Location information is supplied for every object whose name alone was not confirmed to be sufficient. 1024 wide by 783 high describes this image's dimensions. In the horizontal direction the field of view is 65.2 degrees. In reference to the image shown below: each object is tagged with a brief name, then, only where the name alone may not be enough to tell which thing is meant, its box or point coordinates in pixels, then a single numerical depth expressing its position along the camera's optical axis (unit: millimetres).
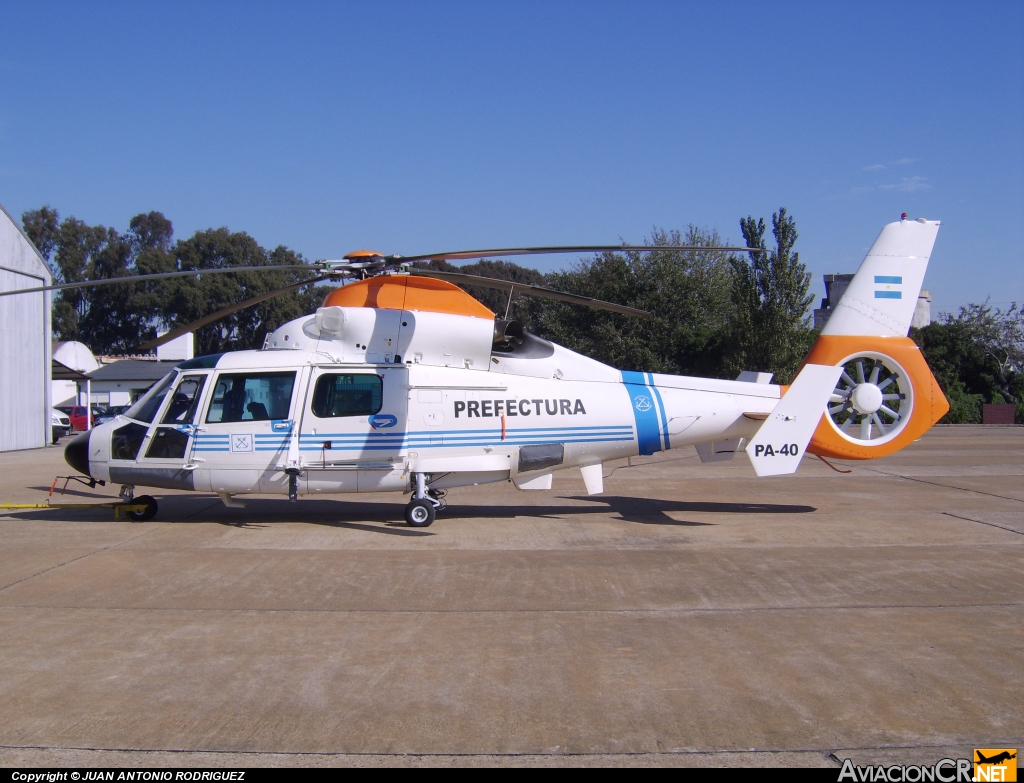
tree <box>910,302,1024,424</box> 42688
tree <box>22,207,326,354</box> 57625
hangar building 25297
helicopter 10547
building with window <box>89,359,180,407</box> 50062
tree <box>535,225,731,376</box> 41656
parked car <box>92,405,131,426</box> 39719
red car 36000
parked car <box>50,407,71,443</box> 35412
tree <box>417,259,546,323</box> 50347
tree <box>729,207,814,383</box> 36312
